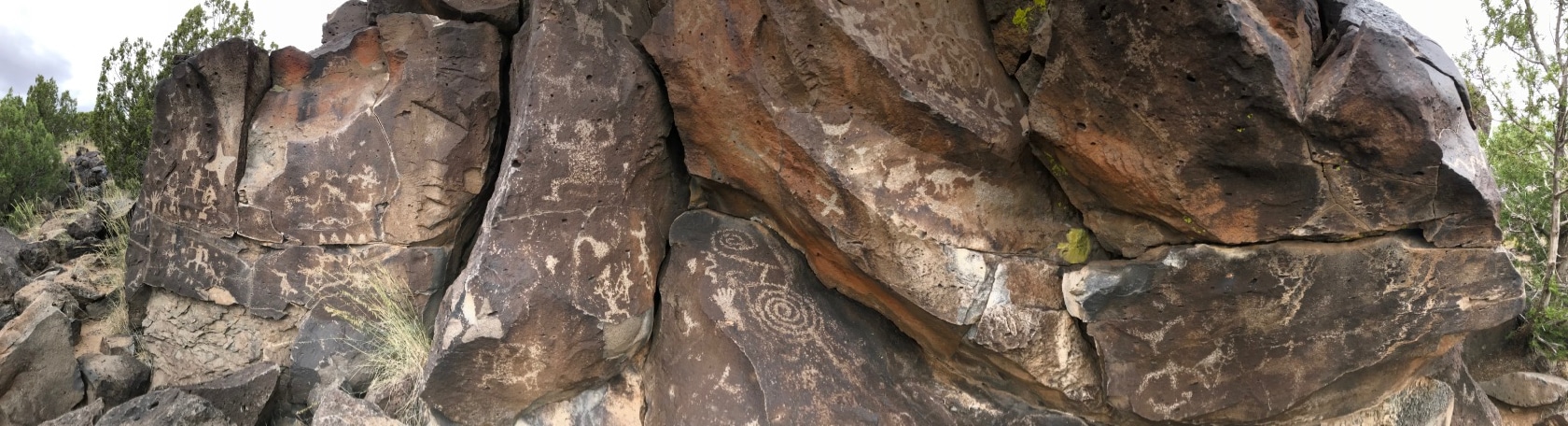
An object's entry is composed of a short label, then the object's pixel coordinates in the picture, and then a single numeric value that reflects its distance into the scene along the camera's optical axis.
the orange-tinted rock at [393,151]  4.12
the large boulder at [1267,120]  2.45
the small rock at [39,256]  5.51
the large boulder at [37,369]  3.91
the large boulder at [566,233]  3.27
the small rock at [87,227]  6.05
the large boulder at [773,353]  3.29
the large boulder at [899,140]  2.98
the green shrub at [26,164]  7.11
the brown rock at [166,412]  3.55
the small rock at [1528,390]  4.01
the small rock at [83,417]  3.62
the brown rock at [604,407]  3.51
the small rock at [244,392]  3.82
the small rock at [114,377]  4.18
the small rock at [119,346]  4.55
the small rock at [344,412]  3.36
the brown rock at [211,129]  4.32
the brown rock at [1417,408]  3.13
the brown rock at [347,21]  4.84
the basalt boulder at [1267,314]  2.72
